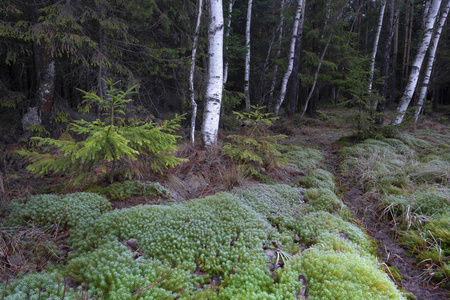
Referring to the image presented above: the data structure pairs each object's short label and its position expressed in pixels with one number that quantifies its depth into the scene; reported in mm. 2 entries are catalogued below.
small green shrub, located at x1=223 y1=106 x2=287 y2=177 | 5070
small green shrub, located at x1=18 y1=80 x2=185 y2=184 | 2967
